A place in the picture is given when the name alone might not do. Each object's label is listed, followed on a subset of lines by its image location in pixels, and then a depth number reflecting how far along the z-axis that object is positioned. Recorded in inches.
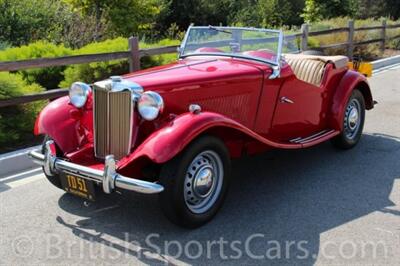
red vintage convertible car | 154.9
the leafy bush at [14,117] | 245.9
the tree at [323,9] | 786.8
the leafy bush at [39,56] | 320.8
